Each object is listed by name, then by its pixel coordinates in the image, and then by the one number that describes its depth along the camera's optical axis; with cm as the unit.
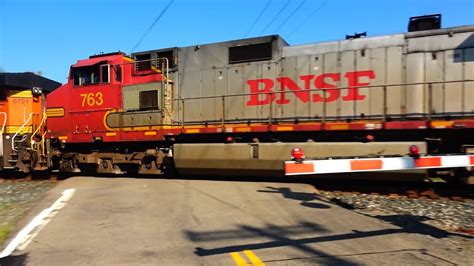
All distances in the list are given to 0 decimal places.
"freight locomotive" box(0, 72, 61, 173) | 1351
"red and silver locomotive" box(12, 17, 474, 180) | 919
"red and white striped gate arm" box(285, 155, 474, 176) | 455
